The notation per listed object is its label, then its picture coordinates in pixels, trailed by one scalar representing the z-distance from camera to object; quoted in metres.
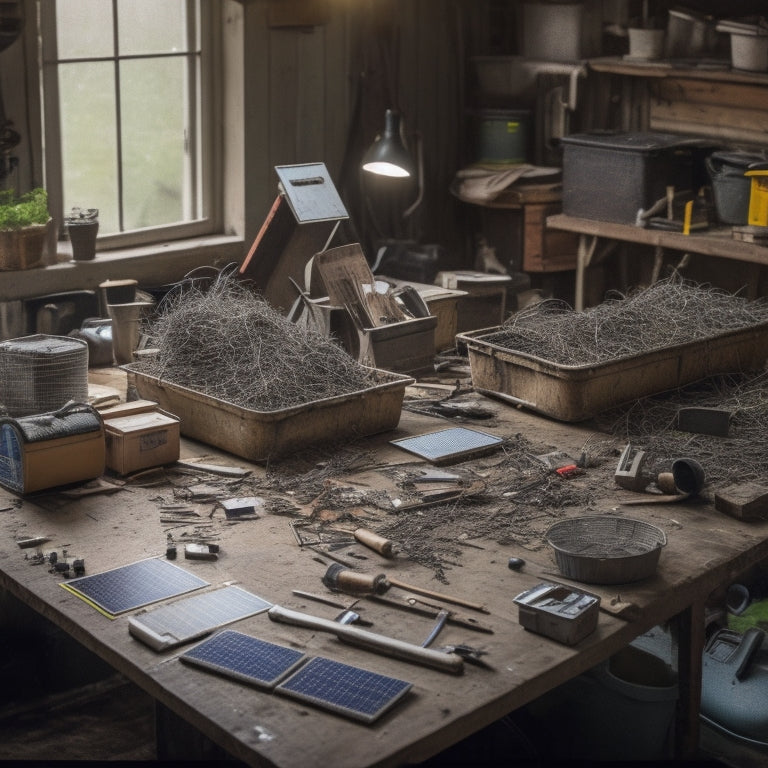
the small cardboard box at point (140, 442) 3.95
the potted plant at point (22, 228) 5.13
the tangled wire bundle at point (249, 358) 4.13
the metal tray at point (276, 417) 4.05
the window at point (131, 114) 5.49
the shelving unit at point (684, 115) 6.09
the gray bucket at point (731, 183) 5.96
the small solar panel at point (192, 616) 2.92
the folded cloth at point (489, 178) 6.63
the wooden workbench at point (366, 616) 2.58
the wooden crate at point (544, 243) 6.69
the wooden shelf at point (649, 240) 5.88
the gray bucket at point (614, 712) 3.49
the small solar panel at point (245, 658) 2.76
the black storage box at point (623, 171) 6.19
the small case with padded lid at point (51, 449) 3.73
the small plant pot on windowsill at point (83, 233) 5.42
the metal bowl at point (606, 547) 3.22
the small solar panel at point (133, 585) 3.11
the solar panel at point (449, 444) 4.16
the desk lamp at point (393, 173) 5.66
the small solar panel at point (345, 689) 2.63
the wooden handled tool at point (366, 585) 3.15
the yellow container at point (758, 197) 5.81
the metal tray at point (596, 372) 4.47
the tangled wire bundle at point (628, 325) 4.59
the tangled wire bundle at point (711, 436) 4.05
